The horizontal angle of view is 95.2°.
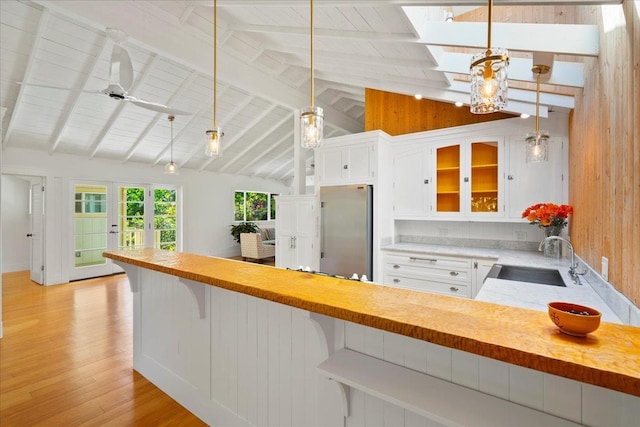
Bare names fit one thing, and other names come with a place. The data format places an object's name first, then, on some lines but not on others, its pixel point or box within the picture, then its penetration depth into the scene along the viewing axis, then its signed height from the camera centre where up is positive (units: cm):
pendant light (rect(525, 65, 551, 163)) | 238 +53
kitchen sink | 237 -53
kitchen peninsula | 74 -54
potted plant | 816 -48
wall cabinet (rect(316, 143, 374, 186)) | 391 +67
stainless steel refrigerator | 381 -25
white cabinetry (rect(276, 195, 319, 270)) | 443 -31
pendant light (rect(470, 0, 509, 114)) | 111 +53
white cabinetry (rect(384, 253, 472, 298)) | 319 -72
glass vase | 273 -31
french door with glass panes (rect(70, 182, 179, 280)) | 562 -20
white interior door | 525 -39
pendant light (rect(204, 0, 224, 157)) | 210 +52
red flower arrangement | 267 -3
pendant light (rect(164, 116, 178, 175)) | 502 +76
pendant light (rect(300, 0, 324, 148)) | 156 +47
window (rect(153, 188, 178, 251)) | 676 -15
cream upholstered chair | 746 -91
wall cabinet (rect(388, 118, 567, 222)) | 312 +43
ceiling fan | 260 +127
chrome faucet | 199 -43
